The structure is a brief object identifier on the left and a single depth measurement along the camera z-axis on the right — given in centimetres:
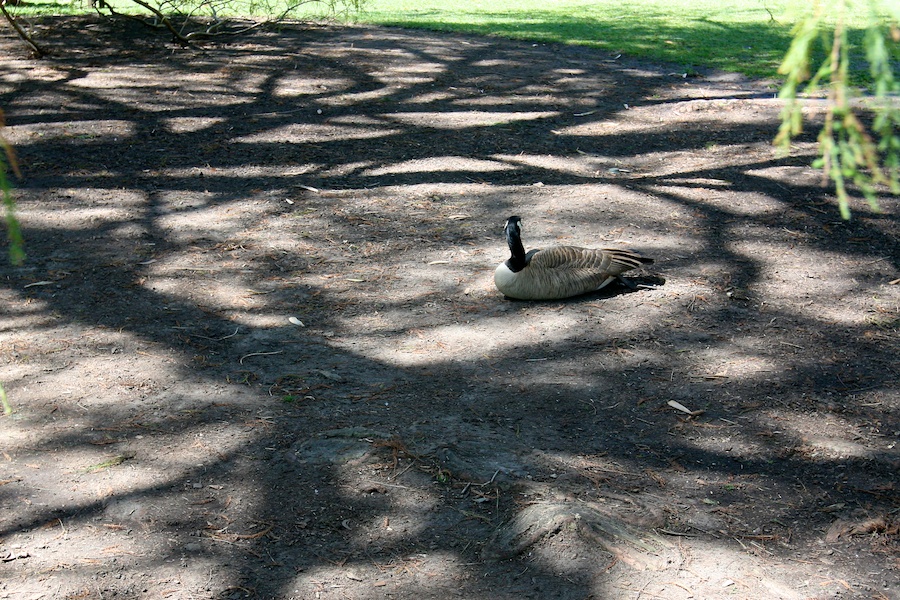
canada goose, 548
